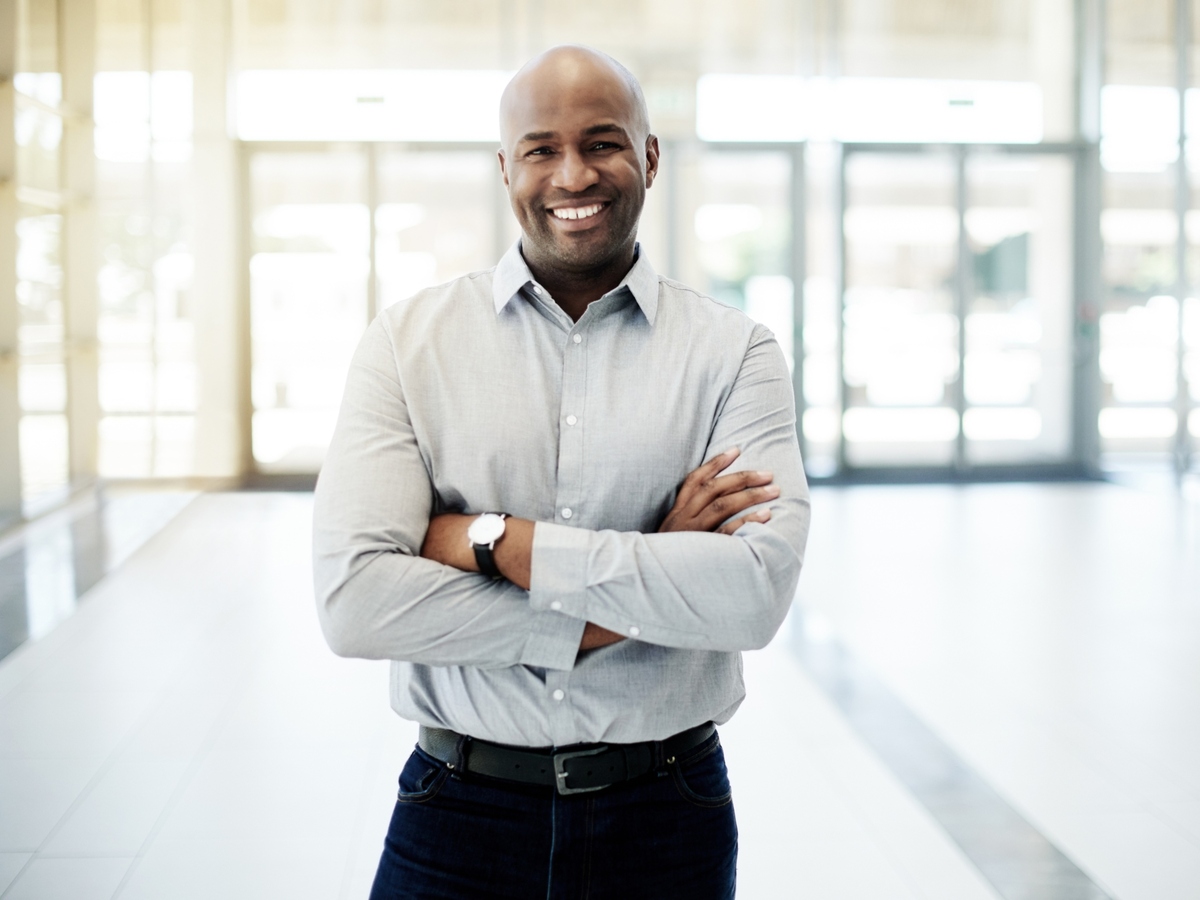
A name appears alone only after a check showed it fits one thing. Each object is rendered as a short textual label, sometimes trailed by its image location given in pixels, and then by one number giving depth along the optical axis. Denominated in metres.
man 1.37
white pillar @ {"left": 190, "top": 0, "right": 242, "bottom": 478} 8.15
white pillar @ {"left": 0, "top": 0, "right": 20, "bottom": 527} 5.59
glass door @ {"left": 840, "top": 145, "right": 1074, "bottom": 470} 9.77
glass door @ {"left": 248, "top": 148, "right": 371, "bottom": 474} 9.45
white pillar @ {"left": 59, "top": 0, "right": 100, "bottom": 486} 6.04
